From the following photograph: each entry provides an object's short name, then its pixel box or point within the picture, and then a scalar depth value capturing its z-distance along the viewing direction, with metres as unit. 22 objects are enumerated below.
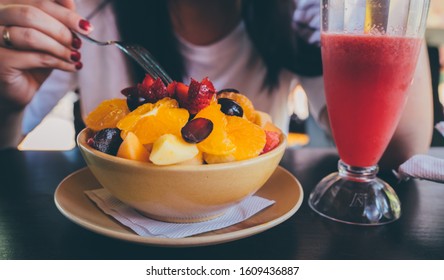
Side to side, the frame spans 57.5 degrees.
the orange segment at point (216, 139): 0.36
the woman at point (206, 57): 0.85
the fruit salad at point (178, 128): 0.35
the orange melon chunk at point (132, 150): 0.36
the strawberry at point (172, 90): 0.43
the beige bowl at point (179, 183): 0.35
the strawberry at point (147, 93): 0.43
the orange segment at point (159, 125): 0.37
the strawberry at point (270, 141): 0.41
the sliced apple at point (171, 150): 0.34
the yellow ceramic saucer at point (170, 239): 0.34
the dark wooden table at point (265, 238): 0.36
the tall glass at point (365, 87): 0.44
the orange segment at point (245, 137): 0.38
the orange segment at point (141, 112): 0.39
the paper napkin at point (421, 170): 0.55
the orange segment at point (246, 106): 0.46
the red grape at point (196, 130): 0.35
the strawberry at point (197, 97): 0.39
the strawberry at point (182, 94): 0.41
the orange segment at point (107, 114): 0.43
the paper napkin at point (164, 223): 0.37
